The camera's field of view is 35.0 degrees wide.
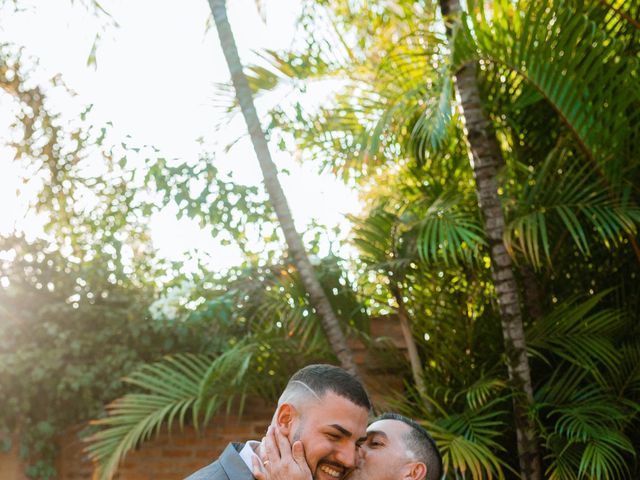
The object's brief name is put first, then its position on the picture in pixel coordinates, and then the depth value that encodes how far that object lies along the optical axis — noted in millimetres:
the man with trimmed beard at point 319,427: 2943
